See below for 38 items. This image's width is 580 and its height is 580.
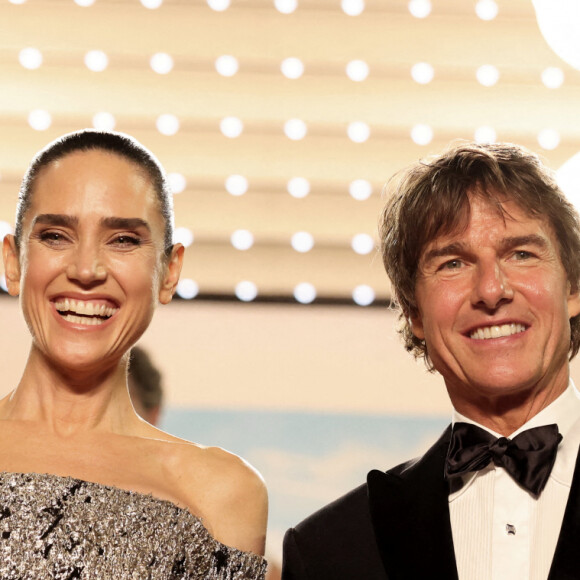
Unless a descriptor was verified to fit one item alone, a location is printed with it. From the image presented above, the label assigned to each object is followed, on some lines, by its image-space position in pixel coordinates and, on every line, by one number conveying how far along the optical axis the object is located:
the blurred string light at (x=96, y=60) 7.32
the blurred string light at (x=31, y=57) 7.30
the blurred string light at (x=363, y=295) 7.62
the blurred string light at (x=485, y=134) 7.30
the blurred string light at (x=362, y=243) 7.50
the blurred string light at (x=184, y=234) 7.37
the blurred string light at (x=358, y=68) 7.39
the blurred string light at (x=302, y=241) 7.52
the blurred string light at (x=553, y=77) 7.50
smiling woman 4.24
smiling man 4.34
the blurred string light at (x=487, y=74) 7.45
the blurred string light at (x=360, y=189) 7.44
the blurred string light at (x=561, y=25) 6.86
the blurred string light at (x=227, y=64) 7.38
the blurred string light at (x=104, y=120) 7.24
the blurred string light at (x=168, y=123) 7.37
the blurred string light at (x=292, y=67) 7.36
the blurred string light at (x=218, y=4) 7.39
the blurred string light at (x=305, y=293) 7.59
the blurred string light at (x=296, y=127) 7.40
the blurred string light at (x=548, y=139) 7.49
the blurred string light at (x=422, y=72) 7.43
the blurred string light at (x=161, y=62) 7.35
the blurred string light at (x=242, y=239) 7.44
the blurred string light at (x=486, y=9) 7.44
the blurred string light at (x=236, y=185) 7.43
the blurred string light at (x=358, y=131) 7.43
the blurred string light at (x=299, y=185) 7.46
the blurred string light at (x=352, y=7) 7.35
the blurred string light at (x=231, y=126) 7.39
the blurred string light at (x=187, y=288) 7.48
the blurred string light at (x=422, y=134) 7.45
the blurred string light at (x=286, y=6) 7.30
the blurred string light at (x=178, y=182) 7.39
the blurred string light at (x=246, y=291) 7.52
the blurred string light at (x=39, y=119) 7.29
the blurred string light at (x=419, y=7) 7.41
